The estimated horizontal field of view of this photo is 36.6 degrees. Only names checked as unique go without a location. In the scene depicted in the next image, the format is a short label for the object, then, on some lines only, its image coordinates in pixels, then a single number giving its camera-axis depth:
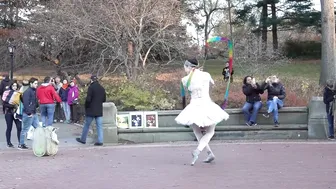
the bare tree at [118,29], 19.33
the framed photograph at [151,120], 13.12
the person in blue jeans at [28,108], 12.01
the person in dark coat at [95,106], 12.34
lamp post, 24.92
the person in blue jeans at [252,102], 12.99
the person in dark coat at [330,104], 12.42
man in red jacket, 13.30
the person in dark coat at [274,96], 12.90
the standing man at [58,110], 18.06
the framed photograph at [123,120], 13.12
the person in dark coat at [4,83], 17.72
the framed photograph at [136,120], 13.11
